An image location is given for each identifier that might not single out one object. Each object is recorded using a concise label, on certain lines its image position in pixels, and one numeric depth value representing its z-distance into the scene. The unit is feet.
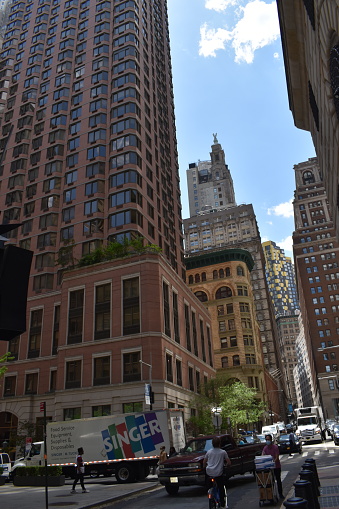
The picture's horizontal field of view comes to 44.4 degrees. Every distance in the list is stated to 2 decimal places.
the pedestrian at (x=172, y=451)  70.91
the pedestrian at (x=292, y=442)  107.45
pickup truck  49.92
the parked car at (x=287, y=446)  107.76
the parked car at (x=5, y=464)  93.81
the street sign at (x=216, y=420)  93.20
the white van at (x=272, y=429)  157.48
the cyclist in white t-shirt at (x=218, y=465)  34.53
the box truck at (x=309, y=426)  150.92
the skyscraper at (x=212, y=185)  531.09
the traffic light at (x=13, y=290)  15.92
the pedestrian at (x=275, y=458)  42.24
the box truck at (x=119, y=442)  74.49
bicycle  34.30
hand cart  38.17
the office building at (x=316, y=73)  38.88
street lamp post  109.09
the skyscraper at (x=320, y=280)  362.84
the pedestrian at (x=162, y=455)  68.59
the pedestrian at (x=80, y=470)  60.86
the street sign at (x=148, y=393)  107.54
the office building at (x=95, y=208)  131.13
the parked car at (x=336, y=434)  119.22
